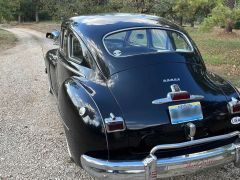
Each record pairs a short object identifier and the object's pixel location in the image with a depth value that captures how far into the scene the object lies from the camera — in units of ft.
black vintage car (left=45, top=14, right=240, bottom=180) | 11.38
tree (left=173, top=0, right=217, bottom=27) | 43.29
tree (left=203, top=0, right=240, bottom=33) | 38.78
